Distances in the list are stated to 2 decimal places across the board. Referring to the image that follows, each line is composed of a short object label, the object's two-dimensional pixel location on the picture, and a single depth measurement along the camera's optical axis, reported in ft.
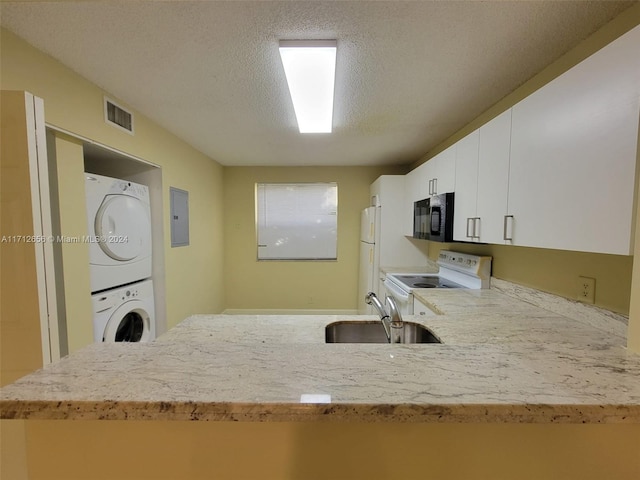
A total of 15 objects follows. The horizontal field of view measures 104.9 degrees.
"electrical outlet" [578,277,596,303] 4.19
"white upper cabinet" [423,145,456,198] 6.74
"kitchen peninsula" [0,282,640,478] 1.83
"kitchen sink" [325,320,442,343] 4.36
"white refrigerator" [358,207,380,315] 10.53
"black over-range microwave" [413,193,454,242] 6.80
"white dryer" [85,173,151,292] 5.84
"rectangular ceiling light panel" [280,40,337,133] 4.39
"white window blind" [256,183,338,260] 13.46
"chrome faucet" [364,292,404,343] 3.71
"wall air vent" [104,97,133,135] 5.89
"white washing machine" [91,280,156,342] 5.94
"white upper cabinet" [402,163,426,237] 8.95
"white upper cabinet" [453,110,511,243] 4.76
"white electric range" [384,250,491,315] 6.77
